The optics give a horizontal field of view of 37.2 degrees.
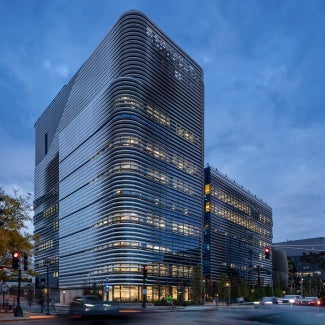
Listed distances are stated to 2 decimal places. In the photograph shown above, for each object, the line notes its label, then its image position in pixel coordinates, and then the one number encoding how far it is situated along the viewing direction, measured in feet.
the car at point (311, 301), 141.75
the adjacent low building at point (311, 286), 542.57
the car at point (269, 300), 183.42
